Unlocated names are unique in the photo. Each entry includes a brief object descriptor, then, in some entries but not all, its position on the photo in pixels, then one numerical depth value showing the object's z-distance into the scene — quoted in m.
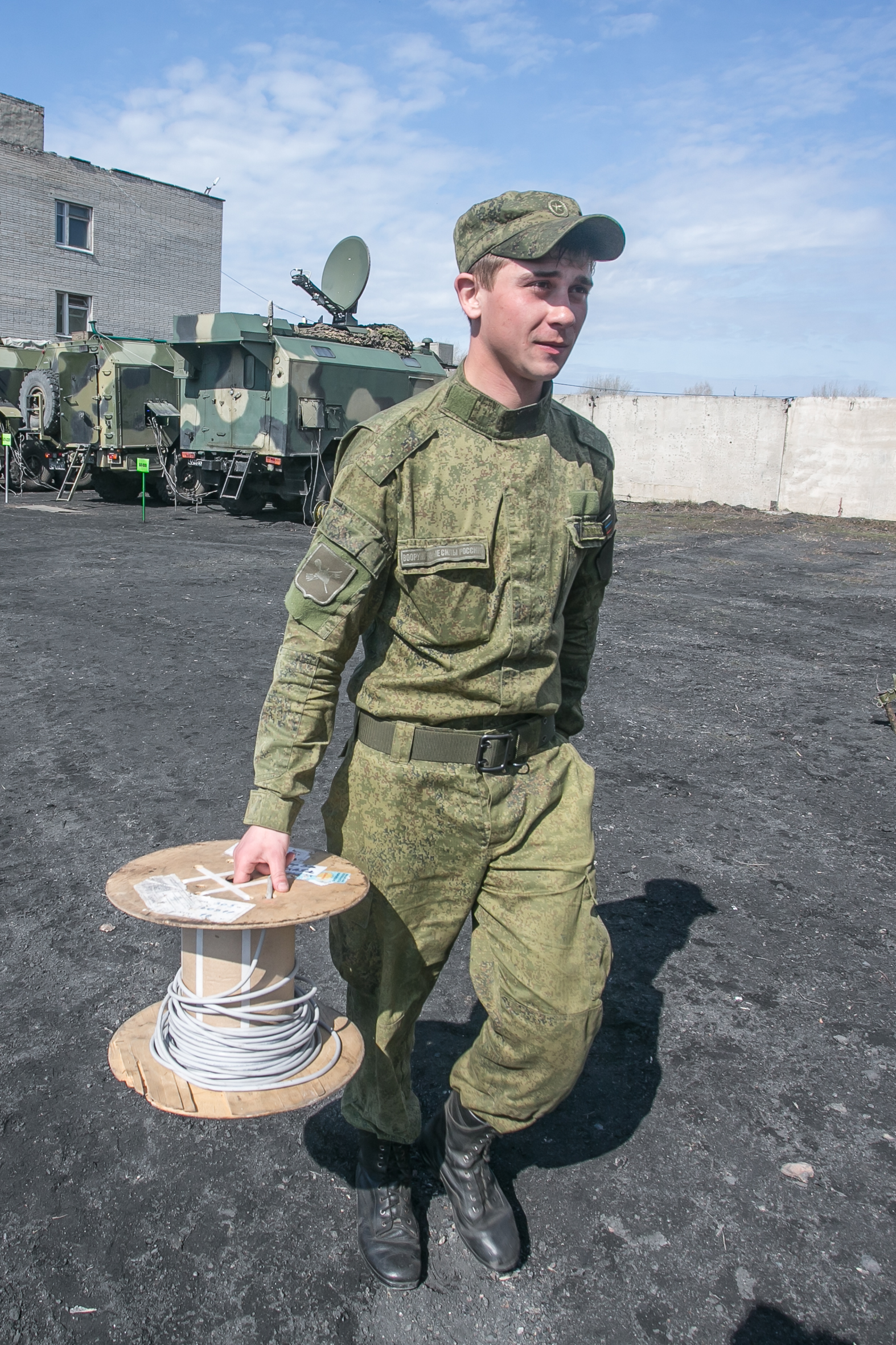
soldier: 1.99
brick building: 30.92
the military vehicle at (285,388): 16.22
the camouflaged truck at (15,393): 21.47
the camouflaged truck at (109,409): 19.38
